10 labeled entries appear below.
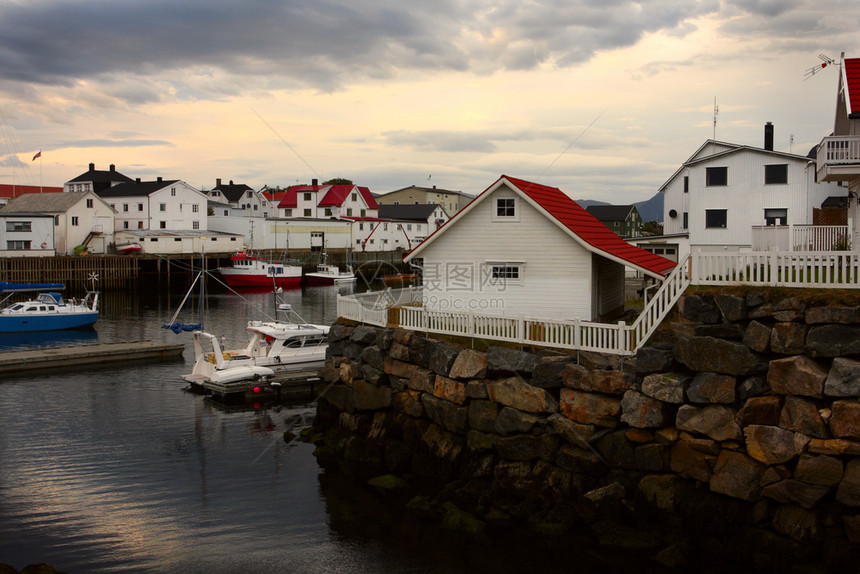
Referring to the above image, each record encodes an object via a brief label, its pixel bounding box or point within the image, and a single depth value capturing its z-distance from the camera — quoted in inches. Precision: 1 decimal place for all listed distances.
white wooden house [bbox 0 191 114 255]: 2832.2
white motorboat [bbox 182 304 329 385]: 1081.4
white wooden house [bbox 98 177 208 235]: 3319.4
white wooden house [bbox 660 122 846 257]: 1430.9
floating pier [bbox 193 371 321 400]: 1027.9
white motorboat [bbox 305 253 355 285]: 3235.7
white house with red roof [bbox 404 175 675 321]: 797.9
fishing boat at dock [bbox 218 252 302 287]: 3009.4
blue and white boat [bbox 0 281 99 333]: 1686.8
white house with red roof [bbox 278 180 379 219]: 4087.1
